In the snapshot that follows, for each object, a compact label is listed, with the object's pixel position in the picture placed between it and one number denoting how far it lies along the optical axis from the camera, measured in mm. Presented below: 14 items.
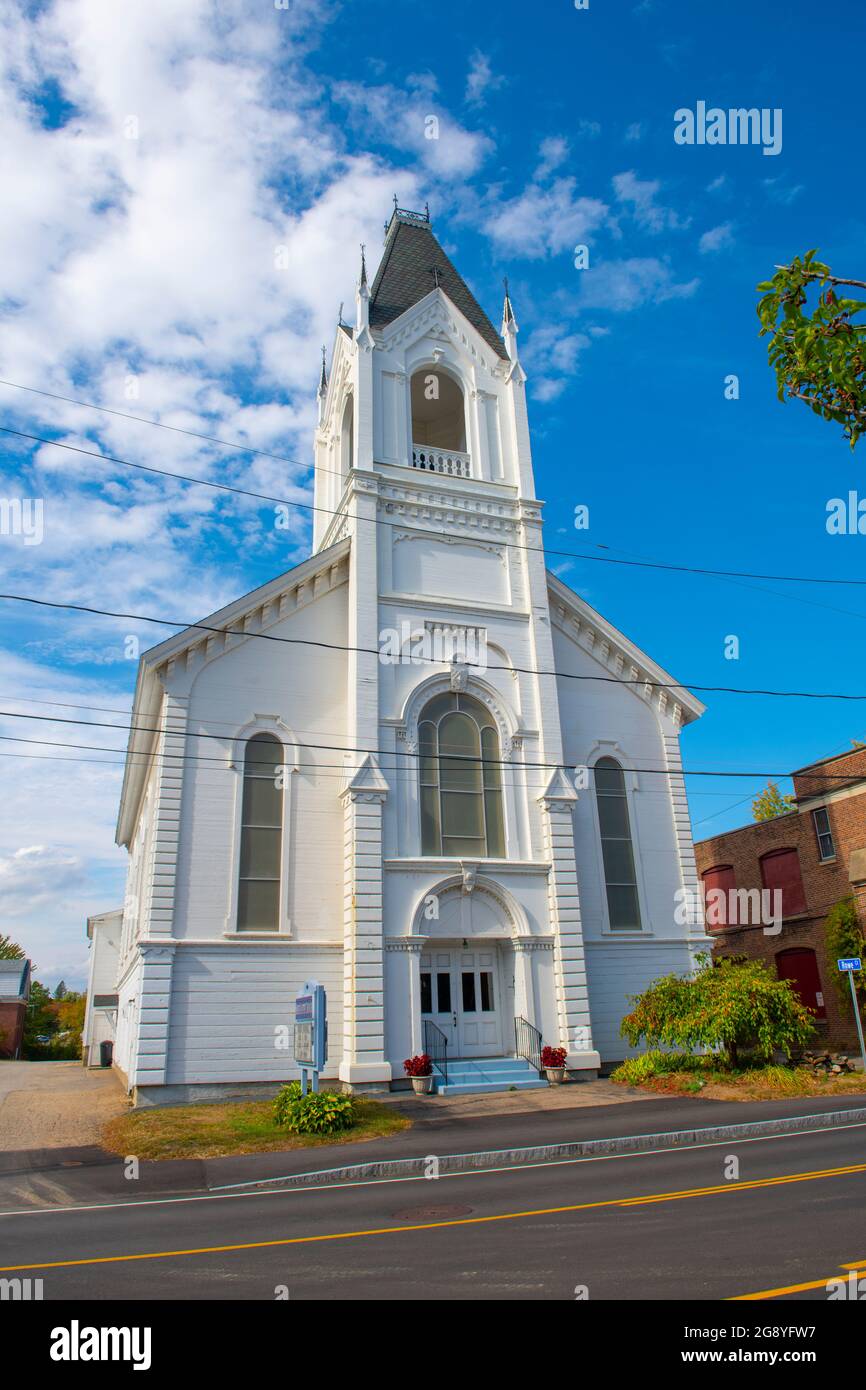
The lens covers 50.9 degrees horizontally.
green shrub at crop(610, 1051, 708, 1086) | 20402
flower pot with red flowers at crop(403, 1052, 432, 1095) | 19047
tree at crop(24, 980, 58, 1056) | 66338
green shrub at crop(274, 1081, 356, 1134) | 15203
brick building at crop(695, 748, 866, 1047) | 28500
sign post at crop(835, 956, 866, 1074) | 19156
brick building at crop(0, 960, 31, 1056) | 50475
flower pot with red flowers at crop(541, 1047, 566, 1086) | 20312
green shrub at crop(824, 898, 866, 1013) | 26575
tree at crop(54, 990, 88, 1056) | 68619
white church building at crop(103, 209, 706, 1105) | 20016
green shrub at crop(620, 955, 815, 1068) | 19734
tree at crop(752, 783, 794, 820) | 59900
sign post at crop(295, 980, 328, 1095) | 16547
